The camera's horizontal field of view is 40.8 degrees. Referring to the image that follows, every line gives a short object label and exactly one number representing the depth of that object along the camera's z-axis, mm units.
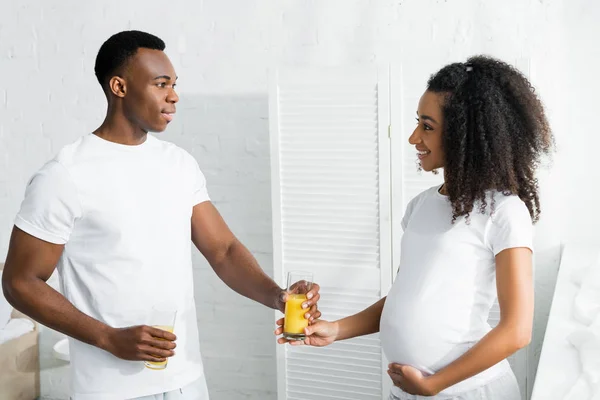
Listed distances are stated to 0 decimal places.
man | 1956
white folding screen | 2947
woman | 1709
